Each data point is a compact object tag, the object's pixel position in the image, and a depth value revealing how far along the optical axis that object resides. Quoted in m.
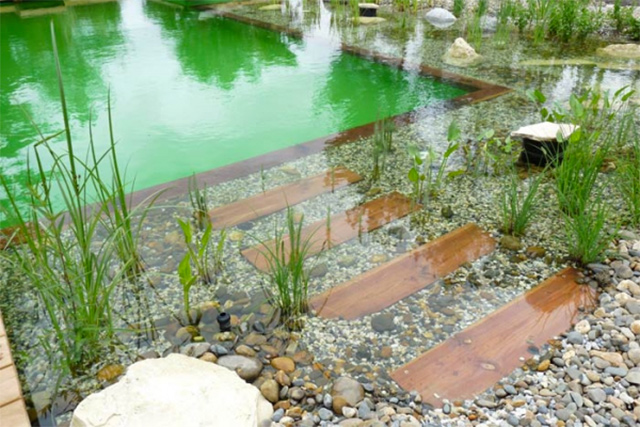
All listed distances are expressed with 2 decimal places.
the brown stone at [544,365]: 2.06
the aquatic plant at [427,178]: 3.15
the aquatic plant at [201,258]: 2.37
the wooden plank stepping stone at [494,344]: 2.02
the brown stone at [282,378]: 2.03
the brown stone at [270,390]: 1.98
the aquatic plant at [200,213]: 2.93
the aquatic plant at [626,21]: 6.28
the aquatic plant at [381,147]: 3.50
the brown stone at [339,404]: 1.92
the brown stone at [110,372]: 2.06
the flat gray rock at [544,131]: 3.40
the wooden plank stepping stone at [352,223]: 2.83
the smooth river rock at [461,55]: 5.72
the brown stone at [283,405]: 1.94
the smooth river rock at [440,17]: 7.47
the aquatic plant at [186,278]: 2.25
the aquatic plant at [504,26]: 6.47
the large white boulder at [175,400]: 1.67
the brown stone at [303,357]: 2.14
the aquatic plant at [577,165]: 2.72
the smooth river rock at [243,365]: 2.05
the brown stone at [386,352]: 2.16
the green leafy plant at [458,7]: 7.68
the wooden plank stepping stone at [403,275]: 2.43
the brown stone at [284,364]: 2.10
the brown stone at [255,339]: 2.24
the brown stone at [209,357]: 2.13
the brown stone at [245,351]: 2.18
